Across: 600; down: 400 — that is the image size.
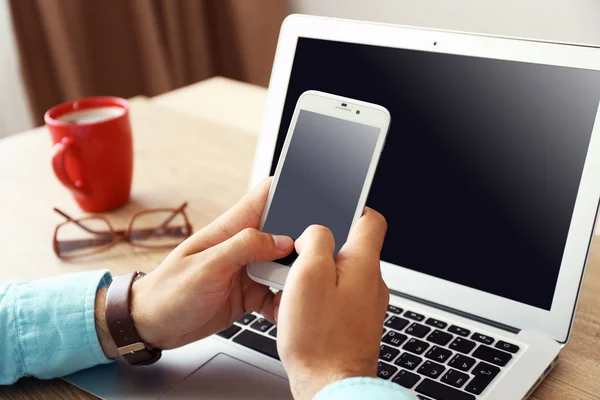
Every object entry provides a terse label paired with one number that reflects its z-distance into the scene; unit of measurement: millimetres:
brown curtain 2092
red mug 907
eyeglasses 898
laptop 628
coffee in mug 961
